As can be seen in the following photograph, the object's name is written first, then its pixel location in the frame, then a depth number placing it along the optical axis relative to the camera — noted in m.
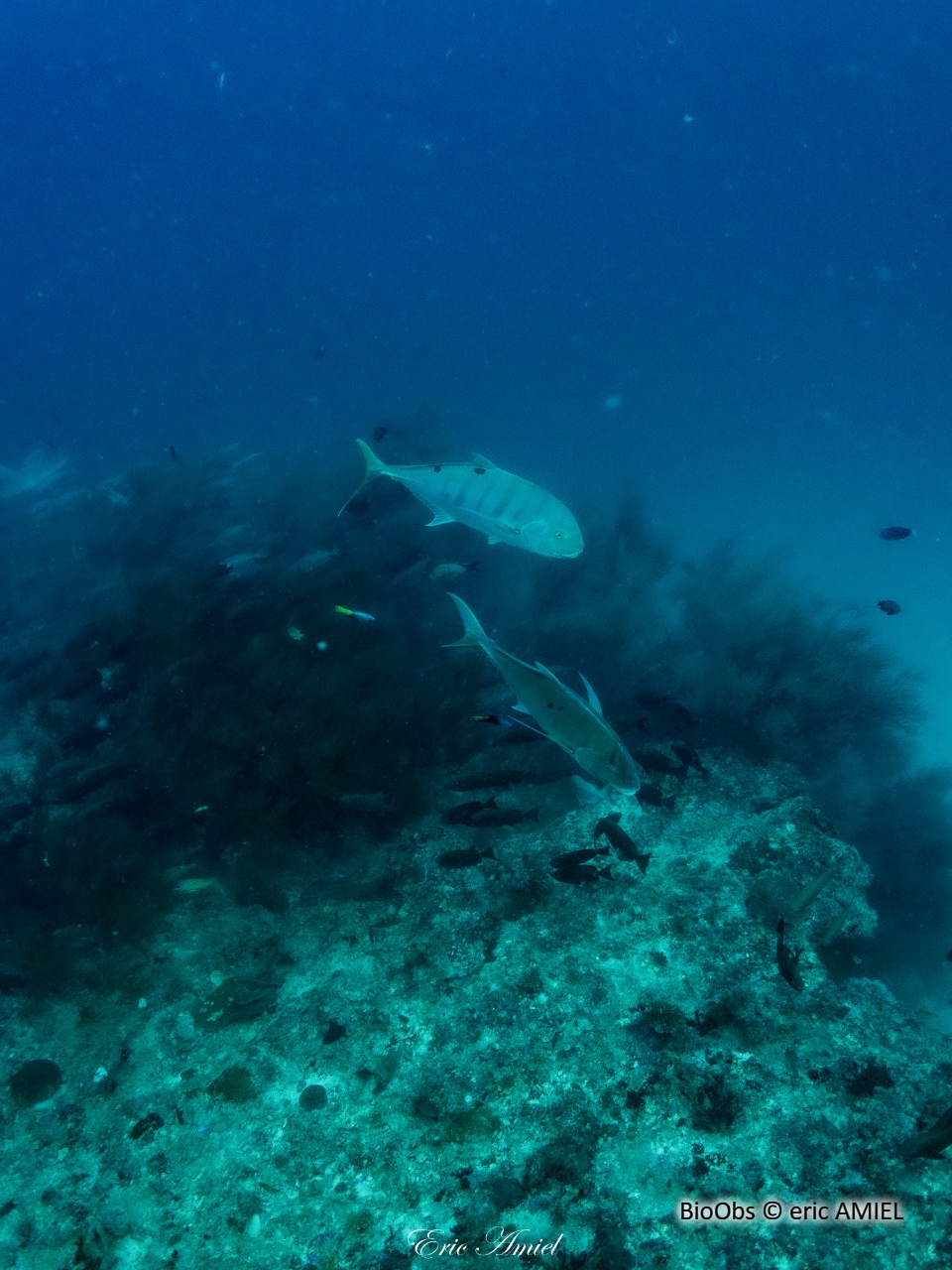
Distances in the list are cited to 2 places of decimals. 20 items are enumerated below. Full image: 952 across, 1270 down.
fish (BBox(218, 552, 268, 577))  8.68
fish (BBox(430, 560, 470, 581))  8.17
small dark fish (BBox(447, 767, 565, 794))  5.31
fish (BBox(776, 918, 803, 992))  3.70
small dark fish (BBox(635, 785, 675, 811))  5.33
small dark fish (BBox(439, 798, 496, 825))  4.95
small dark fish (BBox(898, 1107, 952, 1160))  2.77
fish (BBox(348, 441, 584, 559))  4.53
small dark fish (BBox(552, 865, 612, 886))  4.40
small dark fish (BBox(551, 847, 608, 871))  4.34
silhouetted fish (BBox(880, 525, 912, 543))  9.78
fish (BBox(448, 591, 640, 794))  2.64
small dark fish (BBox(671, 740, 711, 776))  5.68
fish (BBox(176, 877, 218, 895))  5.24
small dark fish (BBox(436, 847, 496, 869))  4.80
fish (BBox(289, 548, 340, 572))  8.87
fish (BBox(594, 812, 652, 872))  4.53
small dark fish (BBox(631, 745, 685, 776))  5.46
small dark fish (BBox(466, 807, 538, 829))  4.93
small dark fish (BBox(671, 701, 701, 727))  6.21
